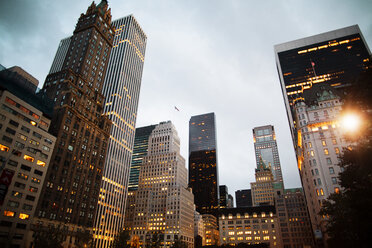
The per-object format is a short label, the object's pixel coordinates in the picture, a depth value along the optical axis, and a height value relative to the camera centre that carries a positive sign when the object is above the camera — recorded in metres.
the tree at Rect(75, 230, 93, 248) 90.56 +0.84
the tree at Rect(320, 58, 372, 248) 30.64 +9.99
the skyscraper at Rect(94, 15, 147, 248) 139.75 +68.50
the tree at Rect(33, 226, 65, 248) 66.81 -1.03
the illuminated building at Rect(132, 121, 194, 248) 173.75 +19.93
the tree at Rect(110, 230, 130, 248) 84.81 -0.25
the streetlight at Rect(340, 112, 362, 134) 34.56 +16.45
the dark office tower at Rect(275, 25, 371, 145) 151.50 +113.62
